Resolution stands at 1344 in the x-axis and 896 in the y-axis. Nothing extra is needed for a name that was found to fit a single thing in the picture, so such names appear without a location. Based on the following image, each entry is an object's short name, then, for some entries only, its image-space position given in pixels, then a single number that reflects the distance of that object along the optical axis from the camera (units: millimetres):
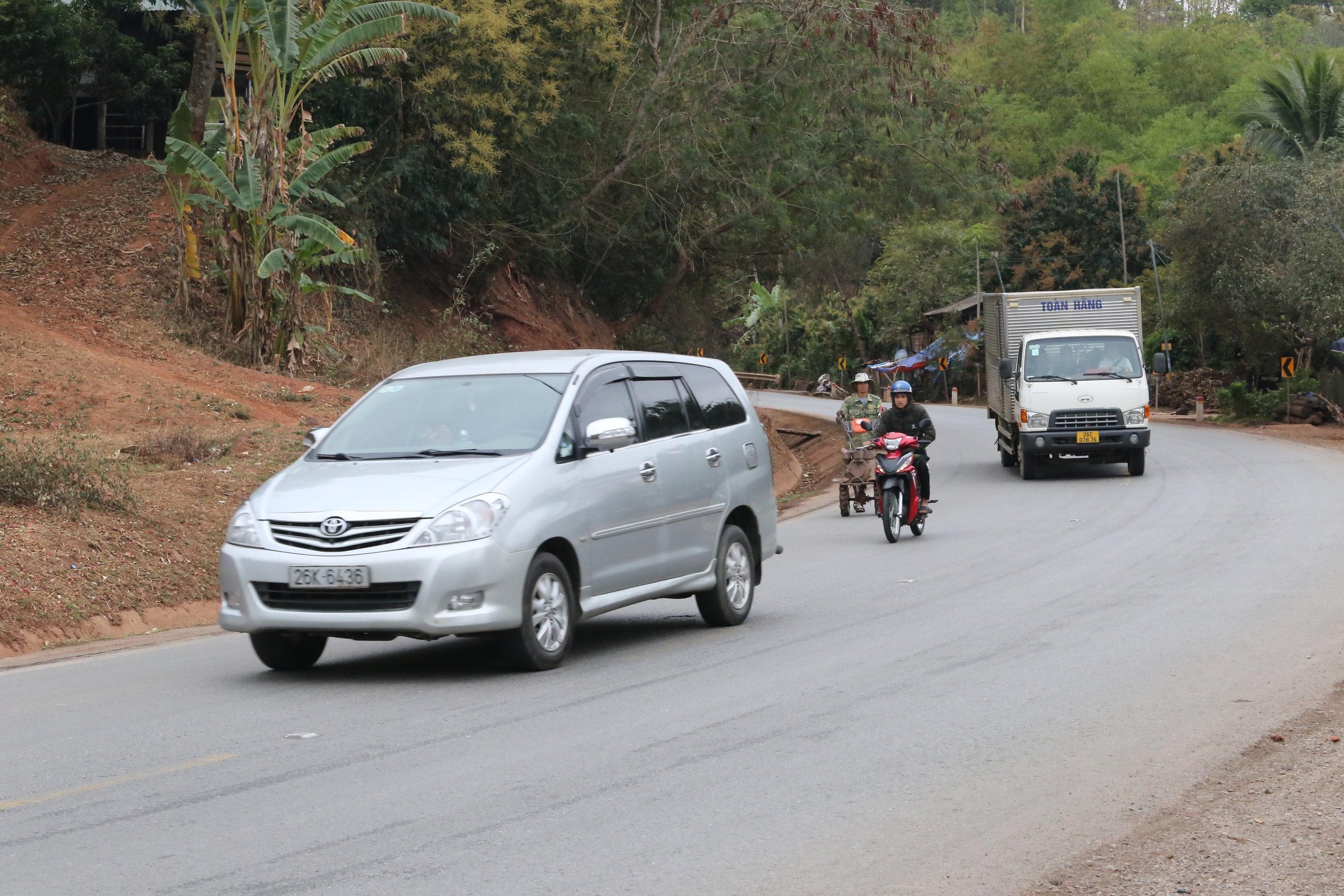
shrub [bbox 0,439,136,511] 13156
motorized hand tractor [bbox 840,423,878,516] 20312
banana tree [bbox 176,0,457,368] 23875
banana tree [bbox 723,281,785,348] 80500
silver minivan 8375
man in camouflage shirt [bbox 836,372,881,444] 19156
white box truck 24109
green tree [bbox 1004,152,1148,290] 64625
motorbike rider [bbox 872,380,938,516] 17375
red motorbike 16797
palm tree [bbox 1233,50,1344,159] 50688
